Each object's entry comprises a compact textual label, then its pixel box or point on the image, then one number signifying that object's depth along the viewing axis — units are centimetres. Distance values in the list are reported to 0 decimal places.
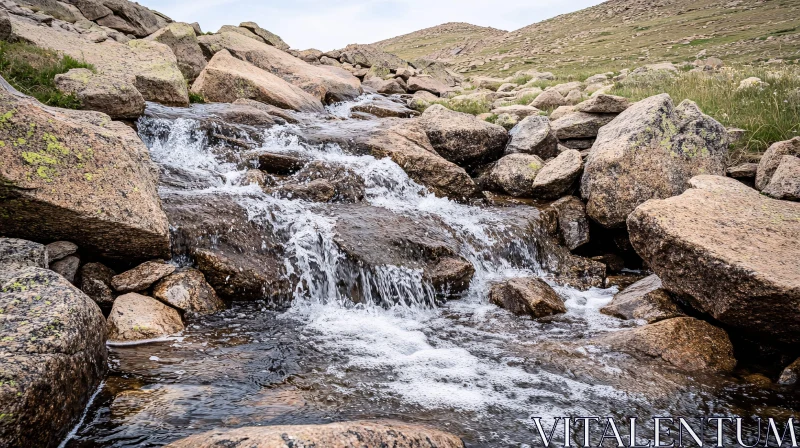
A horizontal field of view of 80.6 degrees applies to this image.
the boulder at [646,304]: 630
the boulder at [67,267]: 535
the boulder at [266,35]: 2658
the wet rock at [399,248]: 744
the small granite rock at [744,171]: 925
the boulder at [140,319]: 514
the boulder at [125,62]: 1195
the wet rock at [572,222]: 933
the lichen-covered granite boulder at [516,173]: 1070
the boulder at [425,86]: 2745
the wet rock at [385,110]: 1738
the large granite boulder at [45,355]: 302
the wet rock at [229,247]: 650
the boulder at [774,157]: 859
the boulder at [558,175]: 1002
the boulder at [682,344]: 518
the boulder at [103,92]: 955
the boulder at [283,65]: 1906
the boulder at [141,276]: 574
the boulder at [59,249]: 536
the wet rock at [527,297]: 673
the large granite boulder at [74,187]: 504
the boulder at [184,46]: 1688
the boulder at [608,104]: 1202
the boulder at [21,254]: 470
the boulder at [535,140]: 1167
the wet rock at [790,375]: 482
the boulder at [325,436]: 285
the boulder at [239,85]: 1442
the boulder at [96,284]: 555
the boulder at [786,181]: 764
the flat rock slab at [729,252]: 491
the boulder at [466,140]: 1192
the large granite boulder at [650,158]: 884
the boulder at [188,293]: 584
